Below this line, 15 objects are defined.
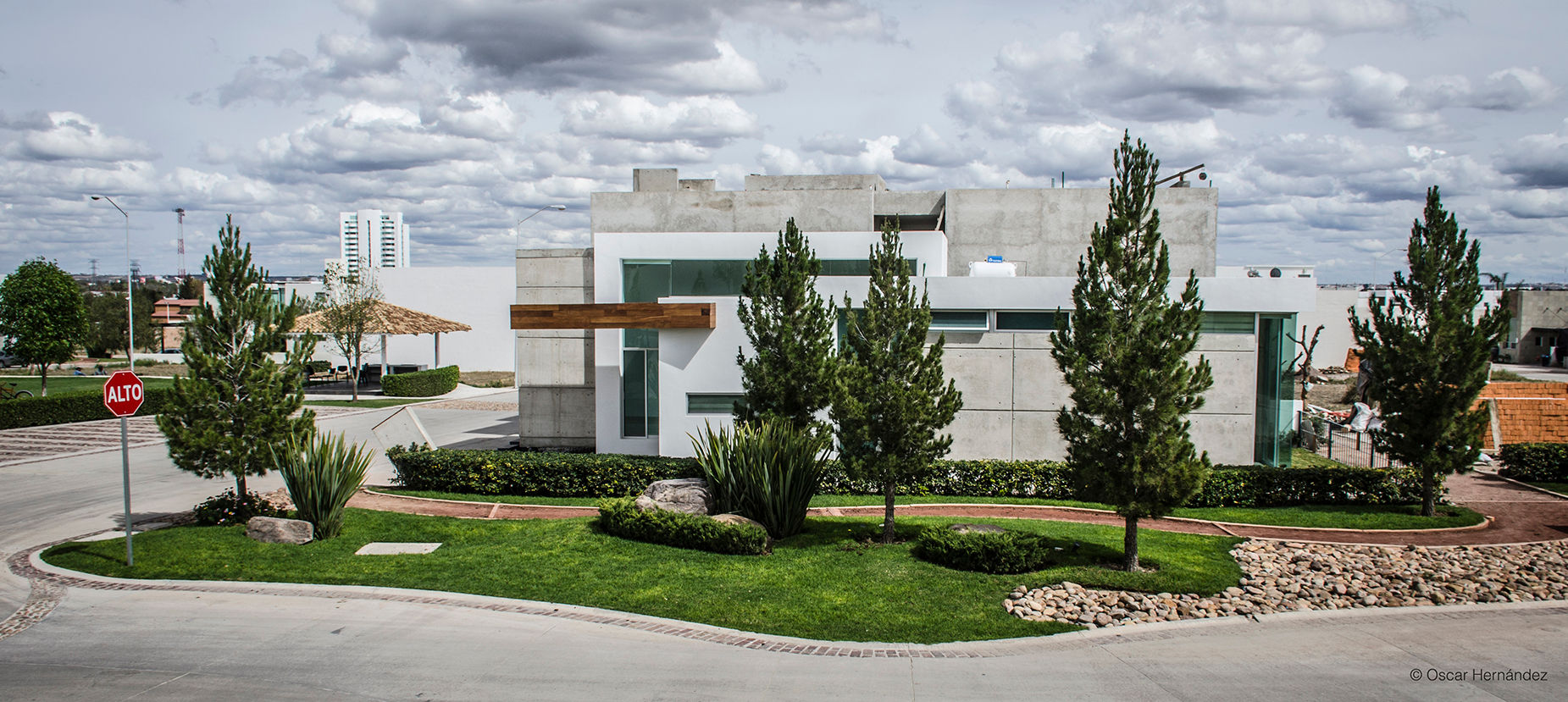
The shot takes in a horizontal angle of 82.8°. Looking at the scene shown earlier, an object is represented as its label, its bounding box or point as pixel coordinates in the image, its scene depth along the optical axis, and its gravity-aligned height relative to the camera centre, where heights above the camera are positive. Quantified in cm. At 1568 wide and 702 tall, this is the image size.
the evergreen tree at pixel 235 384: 1499 -103
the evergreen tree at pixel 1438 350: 1722 -34
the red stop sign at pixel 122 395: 1370 -112
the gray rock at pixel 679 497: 1555 -301
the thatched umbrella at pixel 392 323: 4272 +13
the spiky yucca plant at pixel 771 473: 1498 -250
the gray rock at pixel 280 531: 1438 -336
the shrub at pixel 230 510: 1563 -330
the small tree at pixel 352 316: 4200 +42
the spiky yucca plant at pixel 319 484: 1468 -263
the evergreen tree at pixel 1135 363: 1224 -46
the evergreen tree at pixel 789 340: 1719 -24
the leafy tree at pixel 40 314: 3984 +40
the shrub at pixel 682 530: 1378 -325
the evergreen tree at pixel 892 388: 1420 -95
